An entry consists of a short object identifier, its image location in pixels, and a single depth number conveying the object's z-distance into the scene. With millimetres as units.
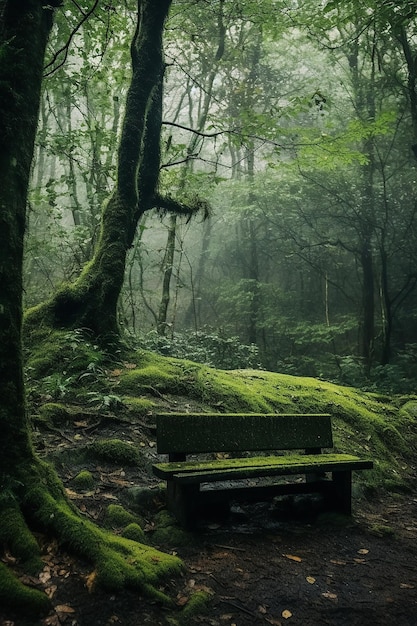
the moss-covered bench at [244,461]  4113
